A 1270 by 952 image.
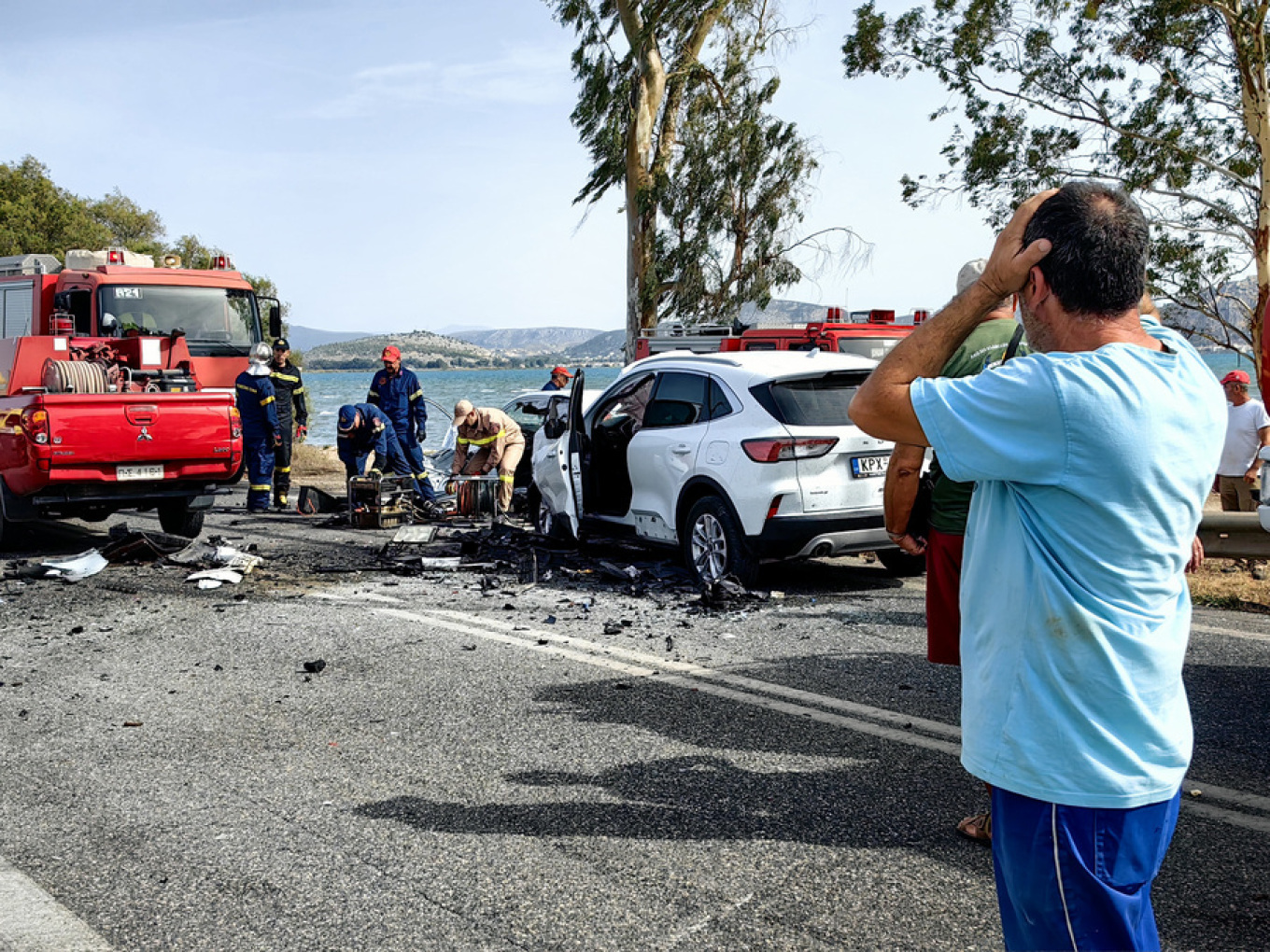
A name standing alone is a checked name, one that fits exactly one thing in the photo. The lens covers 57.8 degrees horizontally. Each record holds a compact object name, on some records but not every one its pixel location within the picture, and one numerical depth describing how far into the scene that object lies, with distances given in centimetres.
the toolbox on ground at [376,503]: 1266
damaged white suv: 798
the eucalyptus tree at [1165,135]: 1465
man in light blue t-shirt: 189
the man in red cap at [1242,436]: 1135
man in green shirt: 404
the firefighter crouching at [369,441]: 1356
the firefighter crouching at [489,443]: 1330
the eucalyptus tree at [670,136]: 2189
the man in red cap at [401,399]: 1417
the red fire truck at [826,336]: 1431
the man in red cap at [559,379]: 1688
